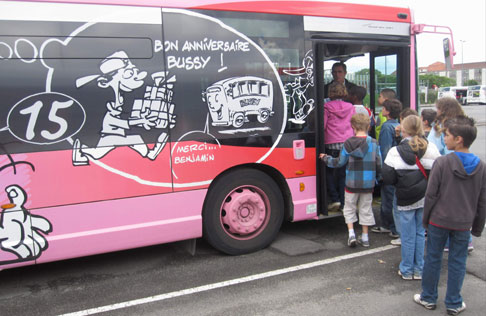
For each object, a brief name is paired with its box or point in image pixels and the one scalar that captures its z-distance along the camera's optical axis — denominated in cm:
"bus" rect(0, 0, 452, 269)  388
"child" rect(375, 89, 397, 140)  604
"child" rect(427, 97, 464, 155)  479
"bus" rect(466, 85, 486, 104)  5509
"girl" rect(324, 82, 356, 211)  569
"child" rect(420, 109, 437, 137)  538
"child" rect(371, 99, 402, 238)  541
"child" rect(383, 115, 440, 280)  411
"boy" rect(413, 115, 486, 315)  336
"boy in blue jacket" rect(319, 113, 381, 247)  495
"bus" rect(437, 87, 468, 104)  5669
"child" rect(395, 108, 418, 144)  500
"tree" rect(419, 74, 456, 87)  7906
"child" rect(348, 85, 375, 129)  662
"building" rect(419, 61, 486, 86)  10475
